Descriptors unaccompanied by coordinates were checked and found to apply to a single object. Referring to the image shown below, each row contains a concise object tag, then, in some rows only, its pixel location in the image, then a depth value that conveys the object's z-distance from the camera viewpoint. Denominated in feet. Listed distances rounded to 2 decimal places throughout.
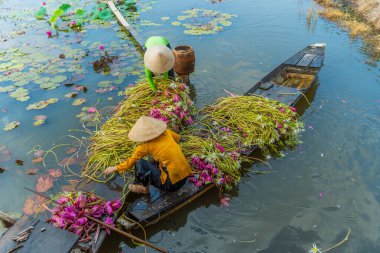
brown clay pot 19.85
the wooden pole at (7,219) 10.34
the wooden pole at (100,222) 10.21
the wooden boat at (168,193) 9.34
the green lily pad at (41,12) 31.92
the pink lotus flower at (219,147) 14.64
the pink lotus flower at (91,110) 19.45
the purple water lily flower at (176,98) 16.72
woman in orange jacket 11.23
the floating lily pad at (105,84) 22.57
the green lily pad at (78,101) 20.76
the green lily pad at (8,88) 22.21
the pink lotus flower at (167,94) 16.94
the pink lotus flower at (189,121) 17.28
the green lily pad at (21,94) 21.30
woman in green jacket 14.71
